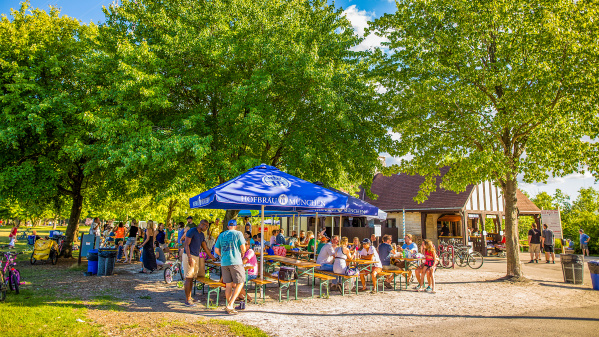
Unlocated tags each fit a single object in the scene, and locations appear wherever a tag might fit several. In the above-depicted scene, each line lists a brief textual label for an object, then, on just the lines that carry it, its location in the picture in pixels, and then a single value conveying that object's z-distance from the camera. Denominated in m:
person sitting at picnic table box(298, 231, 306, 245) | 18.03
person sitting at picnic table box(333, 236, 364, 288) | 9.59
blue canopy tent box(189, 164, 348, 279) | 7.63
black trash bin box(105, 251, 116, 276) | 12.37
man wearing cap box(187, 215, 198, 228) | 13.54
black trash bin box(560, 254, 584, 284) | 12.41
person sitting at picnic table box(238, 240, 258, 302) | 8.20
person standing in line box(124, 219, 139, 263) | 15.81
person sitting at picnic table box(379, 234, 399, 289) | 10.95
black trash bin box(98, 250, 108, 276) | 12.23
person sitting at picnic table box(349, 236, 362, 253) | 12.00
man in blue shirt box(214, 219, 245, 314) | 7.25
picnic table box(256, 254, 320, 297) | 8.93
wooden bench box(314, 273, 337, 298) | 8.88
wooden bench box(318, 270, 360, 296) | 9.47
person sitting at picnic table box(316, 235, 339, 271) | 10.18
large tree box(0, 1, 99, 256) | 14.08
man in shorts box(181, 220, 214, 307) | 8.04
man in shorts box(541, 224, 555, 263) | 18.80
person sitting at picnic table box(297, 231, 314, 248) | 15.05
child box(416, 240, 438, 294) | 10.23
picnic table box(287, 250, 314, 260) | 13.52
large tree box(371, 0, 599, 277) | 11.13
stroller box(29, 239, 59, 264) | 15.60
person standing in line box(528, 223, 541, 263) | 18.80
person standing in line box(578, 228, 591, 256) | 21.56
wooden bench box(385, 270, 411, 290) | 10.48
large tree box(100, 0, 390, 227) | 12.00
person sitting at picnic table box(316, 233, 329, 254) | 12.33
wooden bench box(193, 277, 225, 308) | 7.54
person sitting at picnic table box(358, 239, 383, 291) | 10.12
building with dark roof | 24.41
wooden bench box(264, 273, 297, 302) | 8.46
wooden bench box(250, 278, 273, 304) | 7.94
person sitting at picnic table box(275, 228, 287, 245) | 16.30
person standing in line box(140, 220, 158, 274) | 13.21
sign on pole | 22.19
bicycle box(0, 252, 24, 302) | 8.50
